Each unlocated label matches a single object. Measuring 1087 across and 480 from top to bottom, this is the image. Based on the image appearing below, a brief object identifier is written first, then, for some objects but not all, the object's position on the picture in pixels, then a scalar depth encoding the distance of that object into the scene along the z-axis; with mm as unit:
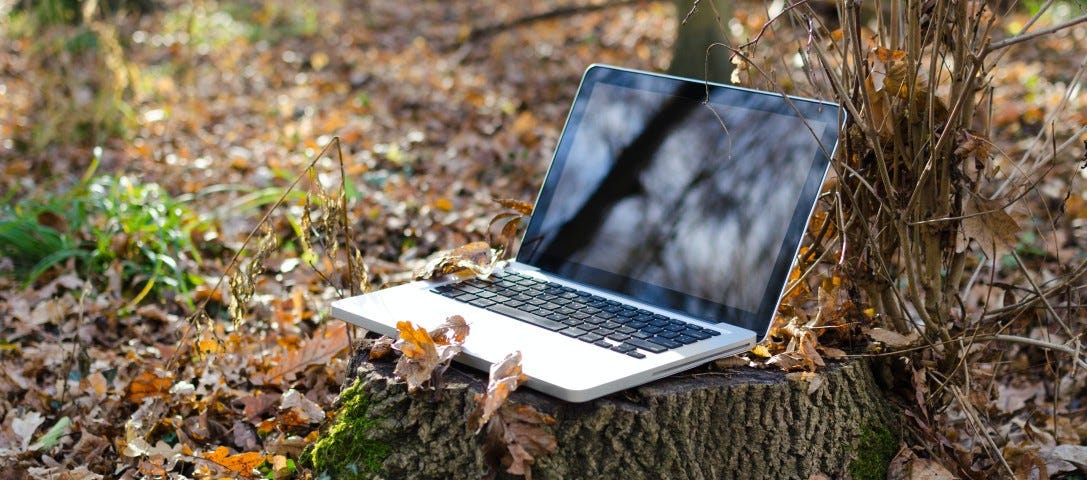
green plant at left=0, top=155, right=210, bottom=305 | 3932
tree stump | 2016
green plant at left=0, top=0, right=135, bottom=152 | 5559
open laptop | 2064
